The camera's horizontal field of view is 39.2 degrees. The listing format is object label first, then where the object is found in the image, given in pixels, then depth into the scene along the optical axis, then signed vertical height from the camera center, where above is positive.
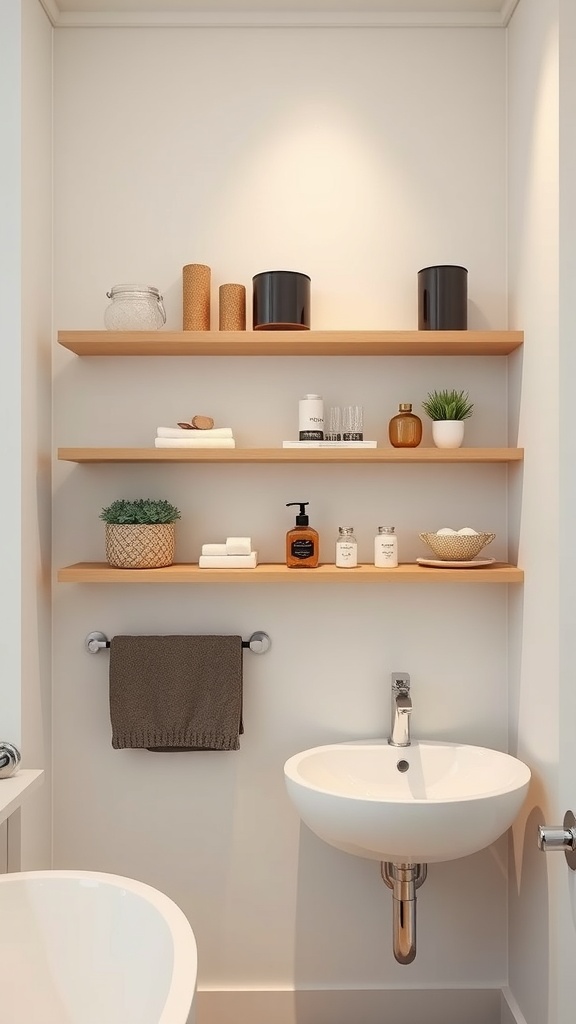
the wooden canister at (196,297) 2.09 +0.54
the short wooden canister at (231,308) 2.08 +0.50
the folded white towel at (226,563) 2.05 -0.15
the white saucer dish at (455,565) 2.04 -0.15
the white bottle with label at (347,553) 2.07 -0.13
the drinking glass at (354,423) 2.08 +0.21
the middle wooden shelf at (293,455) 2.01 +0.12
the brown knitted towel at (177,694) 2.11 -0.50
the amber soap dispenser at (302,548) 2.06 -0.11
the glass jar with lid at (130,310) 2.05 +0.49
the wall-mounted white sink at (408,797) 1.78 -0.69
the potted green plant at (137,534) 2.03 -0.08
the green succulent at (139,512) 2.04 -0.02
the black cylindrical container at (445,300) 2.06 +0.52
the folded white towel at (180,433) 2.05 +0.18
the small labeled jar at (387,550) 2.07 -0.12
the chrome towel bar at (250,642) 2.18 -0.37
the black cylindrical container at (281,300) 2.04 +0.52
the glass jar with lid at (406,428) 2.09 +0.20
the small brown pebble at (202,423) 2.06 +0.21
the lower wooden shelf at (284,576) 2.01 -0.18
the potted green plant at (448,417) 2.08 +0.23
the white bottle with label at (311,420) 2.07 +0.22
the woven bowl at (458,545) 2.03 -0.10
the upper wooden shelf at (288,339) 2.02 +0.41
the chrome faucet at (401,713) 2.11 -0.55
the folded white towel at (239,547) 2.06 -0.11
